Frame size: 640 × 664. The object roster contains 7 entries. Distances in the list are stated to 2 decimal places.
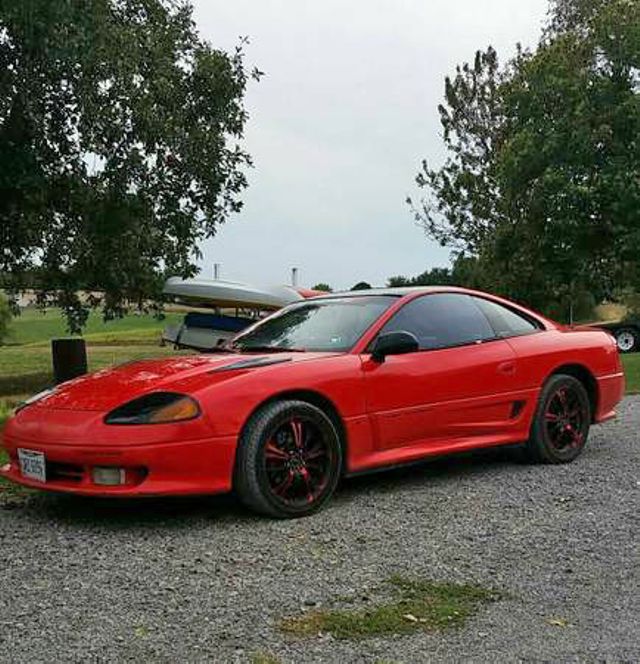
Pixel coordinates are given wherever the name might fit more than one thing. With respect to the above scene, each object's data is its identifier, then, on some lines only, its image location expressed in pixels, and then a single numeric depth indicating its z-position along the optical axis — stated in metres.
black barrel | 14.34
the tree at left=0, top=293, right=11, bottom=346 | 39.27
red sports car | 5.12
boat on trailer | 23.33
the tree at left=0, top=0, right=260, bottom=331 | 11.92
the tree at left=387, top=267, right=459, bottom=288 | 39.09
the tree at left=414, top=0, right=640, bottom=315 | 25.69
